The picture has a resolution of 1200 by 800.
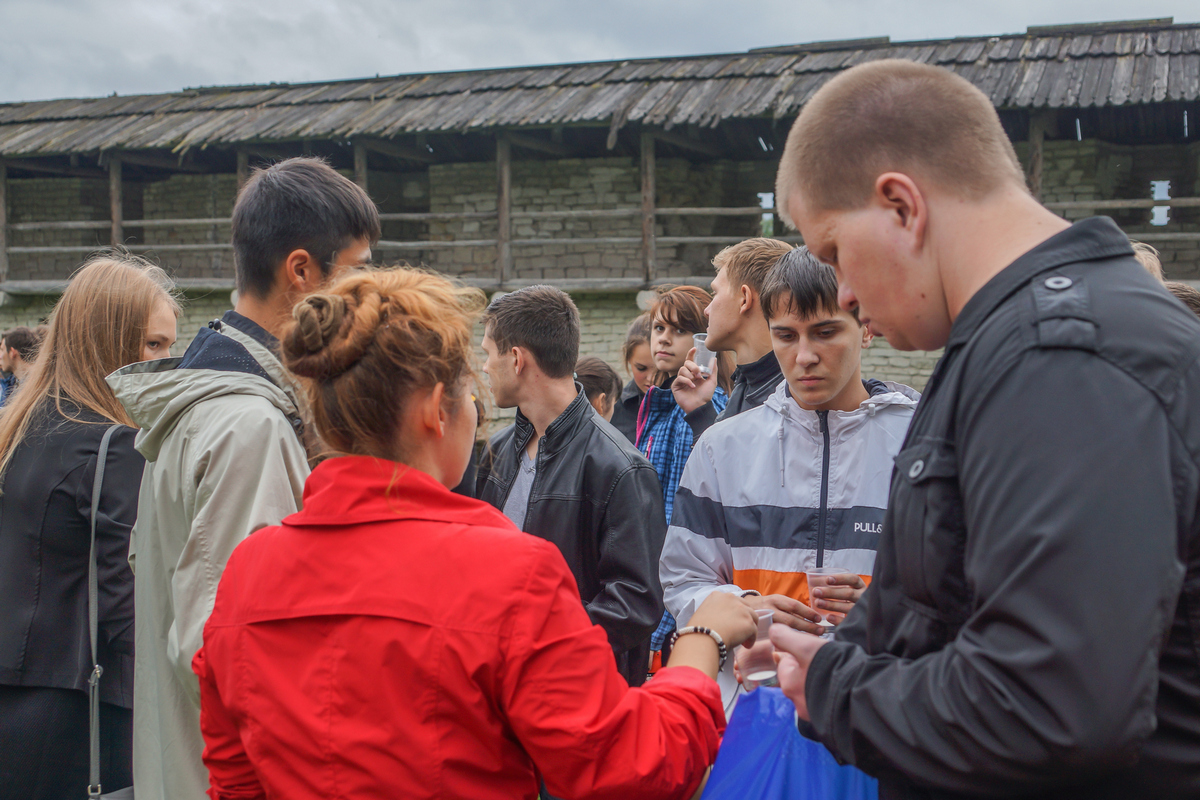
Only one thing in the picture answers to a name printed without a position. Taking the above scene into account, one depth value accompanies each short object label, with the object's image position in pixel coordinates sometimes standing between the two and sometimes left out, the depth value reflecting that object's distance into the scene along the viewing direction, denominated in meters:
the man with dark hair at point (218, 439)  1.47
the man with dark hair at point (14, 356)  5.95
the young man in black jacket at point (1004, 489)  0.81
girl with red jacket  1.11
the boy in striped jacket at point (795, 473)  1.91
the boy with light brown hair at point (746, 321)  3.04
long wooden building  10.73
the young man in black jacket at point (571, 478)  2.44
